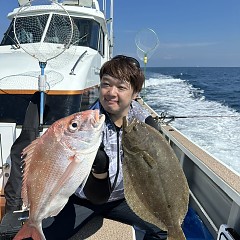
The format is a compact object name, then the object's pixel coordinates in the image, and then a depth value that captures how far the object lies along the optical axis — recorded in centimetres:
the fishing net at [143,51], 772
